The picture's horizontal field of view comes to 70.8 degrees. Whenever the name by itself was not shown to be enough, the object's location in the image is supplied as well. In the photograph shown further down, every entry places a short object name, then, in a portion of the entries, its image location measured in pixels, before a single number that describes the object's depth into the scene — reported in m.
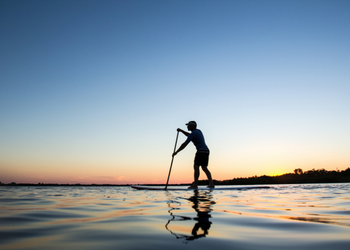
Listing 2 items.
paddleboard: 9.49
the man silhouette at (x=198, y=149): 10.28
